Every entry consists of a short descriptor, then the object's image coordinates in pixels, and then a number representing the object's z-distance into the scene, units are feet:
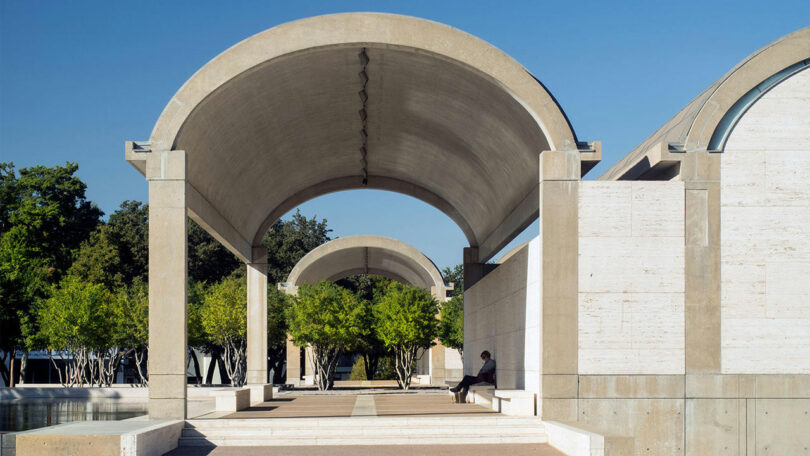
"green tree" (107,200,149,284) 198.59
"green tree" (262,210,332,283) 250.98
